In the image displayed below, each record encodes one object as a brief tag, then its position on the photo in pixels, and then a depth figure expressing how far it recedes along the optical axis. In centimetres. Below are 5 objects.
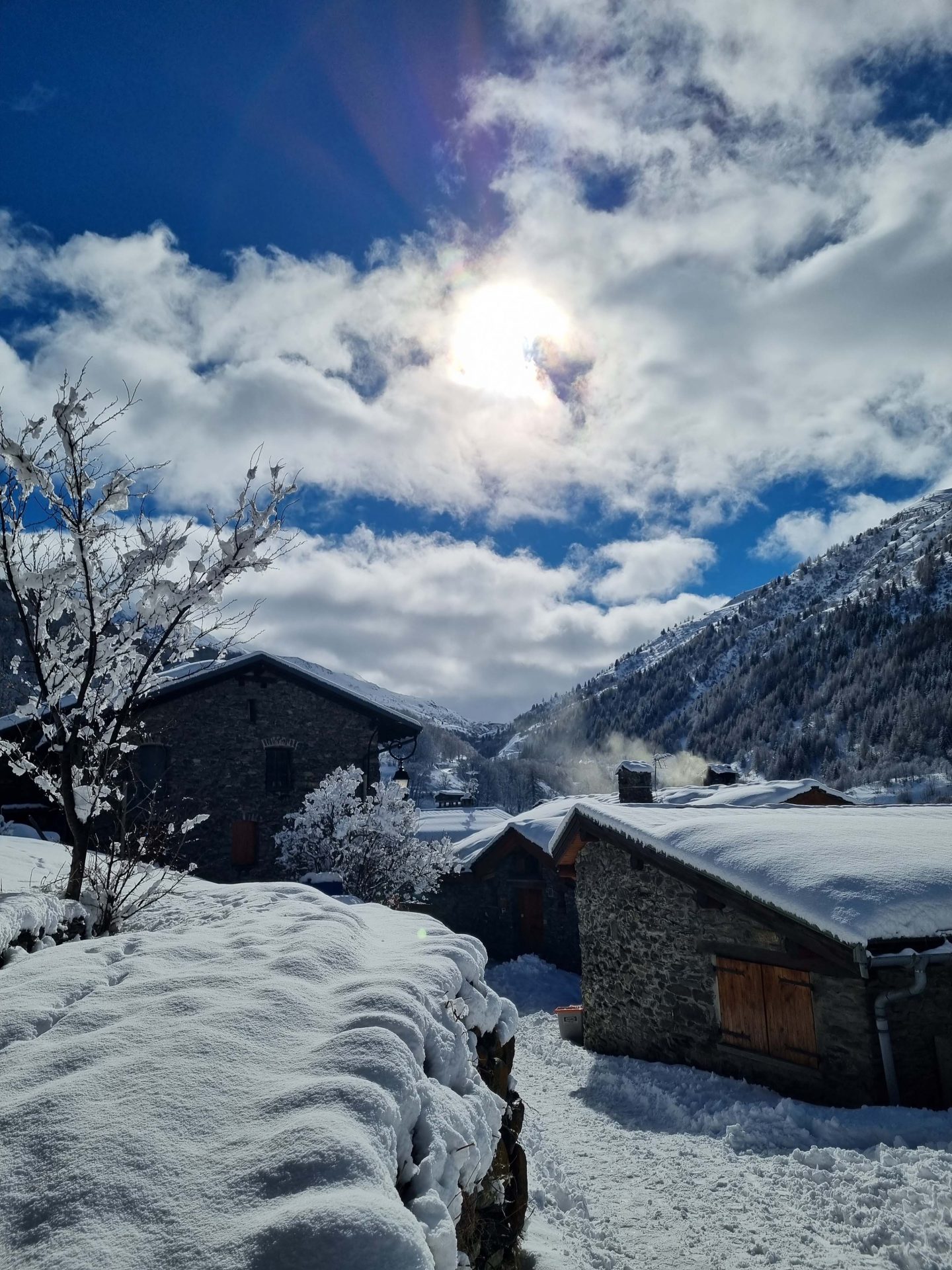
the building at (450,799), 5176
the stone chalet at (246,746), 1786
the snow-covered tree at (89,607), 544
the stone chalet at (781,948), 833
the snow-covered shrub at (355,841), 1703
